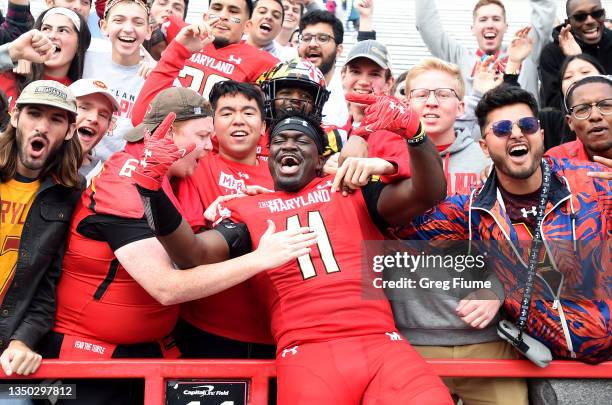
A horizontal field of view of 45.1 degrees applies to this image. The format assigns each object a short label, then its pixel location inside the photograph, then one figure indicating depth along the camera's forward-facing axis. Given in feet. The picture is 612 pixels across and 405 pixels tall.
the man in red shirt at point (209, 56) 15.79
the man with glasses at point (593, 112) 14.35
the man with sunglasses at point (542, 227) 11.53
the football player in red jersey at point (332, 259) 10.50
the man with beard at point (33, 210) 11.91
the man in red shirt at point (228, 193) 12.78
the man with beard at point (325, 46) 20.18
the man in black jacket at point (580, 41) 20.53
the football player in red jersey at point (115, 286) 11.58
